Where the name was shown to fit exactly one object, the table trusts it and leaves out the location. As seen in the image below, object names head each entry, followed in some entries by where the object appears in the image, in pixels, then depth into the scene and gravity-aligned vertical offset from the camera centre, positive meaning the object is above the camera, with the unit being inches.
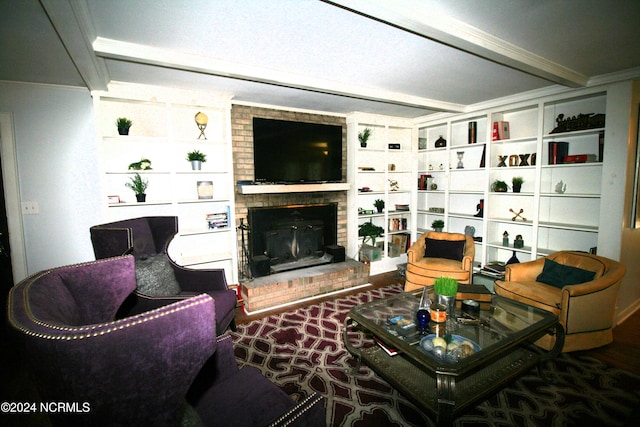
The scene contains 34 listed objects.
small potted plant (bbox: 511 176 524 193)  155.8 +2.4
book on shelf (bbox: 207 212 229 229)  143.5 -15.2
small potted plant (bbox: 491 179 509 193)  160.9 +0.9
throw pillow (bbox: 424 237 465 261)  145.8 -31.3
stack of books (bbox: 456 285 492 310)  98.0 -36.9
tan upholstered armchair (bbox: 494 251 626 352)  94.0 -38.2
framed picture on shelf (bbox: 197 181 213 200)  142.4 +0.2
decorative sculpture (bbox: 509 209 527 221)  159.3 -15.4
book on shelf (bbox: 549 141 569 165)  139.1 +17.4
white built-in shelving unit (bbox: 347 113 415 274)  182.2 +5.6
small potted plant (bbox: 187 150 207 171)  138.4 +15.1
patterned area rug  71.5 -56.4
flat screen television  152.9 +21.5
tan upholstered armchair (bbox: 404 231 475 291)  133.6 -35.6
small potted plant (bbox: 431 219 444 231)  191.2 -24.4
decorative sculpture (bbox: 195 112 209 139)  140.1 +34.2
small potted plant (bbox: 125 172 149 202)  127.8 +2.2
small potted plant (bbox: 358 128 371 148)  180.9 +32.5
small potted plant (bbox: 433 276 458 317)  90.9 -32.7
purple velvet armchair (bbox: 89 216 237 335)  84.1 -24.1
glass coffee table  64.1 -41.0
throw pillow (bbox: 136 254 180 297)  90.4 -27.9
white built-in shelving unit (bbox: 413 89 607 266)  136.8 +5.2
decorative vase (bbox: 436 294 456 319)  91.3 -36.3
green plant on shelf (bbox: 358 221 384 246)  182.7 -27.2
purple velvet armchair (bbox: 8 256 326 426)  30.2 -18.3
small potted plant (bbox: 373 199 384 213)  192.5 -10.8
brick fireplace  139.0 -43.7
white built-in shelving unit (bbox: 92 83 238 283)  126.1 +14.0
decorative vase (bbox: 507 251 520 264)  147.2 -37.0
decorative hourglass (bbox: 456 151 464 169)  180.1 +19.0
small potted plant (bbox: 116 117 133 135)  123.4 +28.2
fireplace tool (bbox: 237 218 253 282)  153.8 -39.8
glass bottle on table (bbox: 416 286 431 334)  82.8 -37.8
